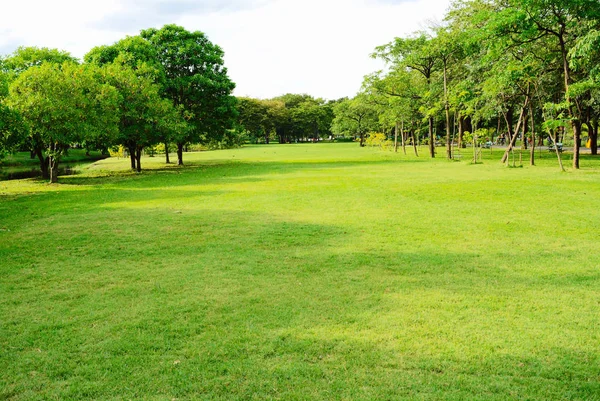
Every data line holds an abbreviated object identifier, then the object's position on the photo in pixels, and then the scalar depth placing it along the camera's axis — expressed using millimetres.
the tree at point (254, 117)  97875
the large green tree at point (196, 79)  31844
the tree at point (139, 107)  26391
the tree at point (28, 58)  28031
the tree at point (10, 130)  17220
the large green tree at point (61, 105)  19984
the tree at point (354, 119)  68562
